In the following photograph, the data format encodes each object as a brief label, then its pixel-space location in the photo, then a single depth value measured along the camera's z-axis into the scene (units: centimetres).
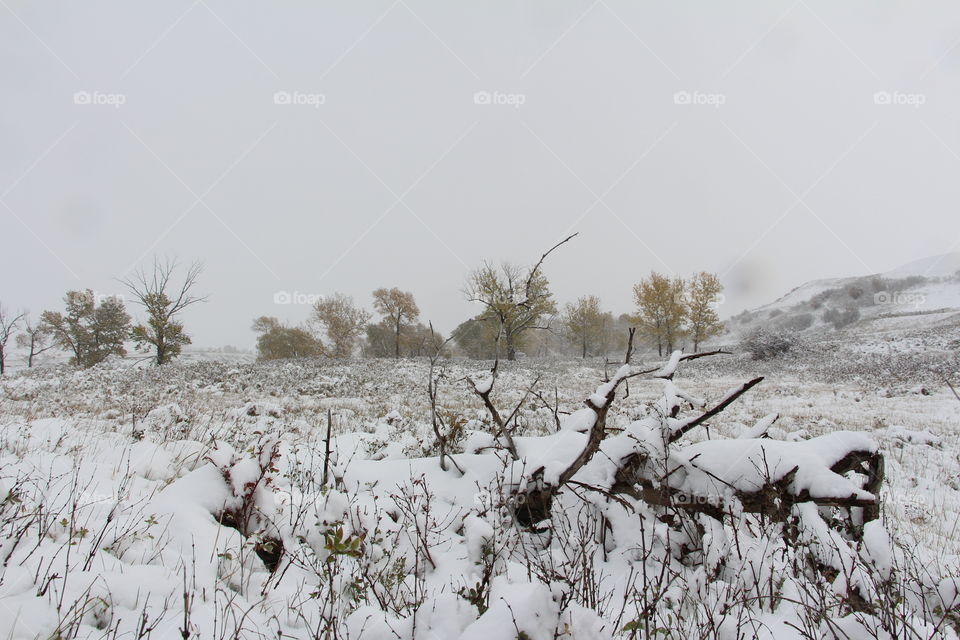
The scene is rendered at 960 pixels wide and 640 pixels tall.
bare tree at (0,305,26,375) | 3949
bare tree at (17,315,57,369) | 4397
